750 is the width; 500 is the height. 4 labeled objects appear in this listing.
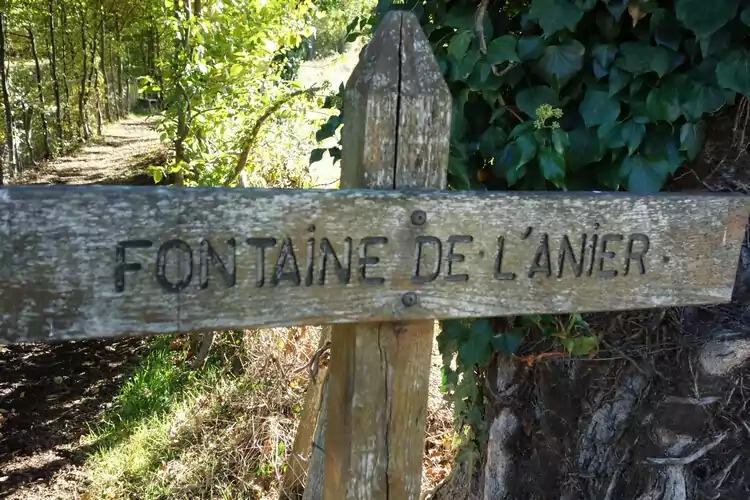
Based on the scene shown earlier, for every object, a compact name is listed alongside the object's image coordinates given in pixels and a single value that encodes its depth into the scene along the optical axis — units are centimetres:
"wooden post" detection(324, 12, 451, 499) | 120
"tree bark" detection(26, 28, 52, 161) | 1433
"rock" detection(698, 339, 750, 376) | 189
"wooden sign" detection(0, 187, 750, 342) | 101
